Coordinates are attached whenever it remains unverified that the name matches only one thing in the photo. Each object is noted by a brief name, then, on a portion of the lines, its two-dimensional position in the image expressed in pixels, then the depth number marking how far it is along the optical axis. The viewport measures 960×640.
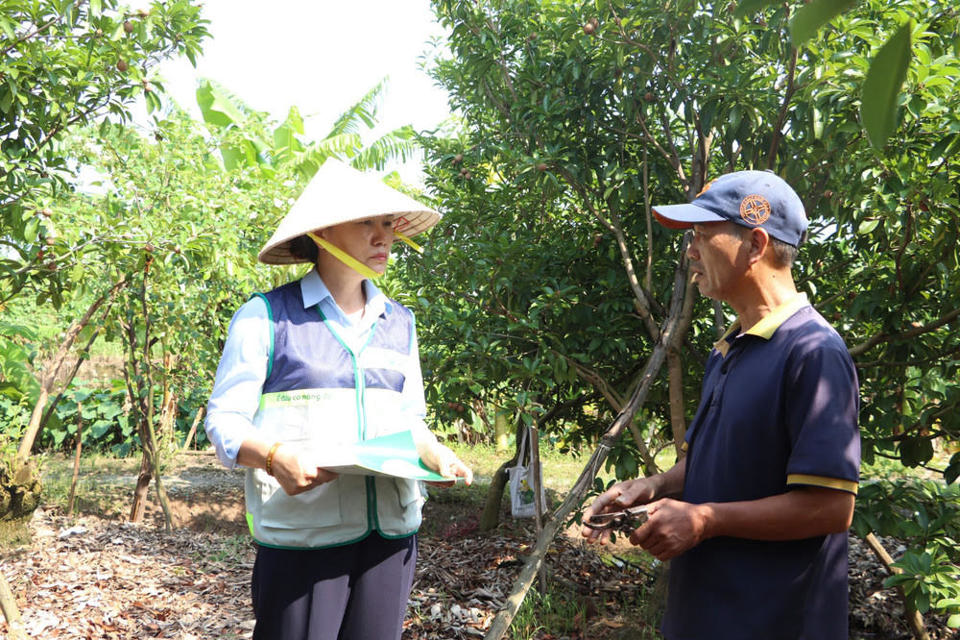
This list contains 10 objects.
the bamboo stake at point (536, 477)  4.04
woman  1.76
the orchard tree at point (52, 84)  3.27
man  1.40
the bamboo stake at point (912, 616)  3.32
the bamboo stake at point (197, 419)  7.91
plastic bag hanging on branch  4.13
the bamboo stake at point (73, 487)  5.78
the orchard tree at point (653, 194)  2.84
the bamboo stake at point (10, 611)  3.06
